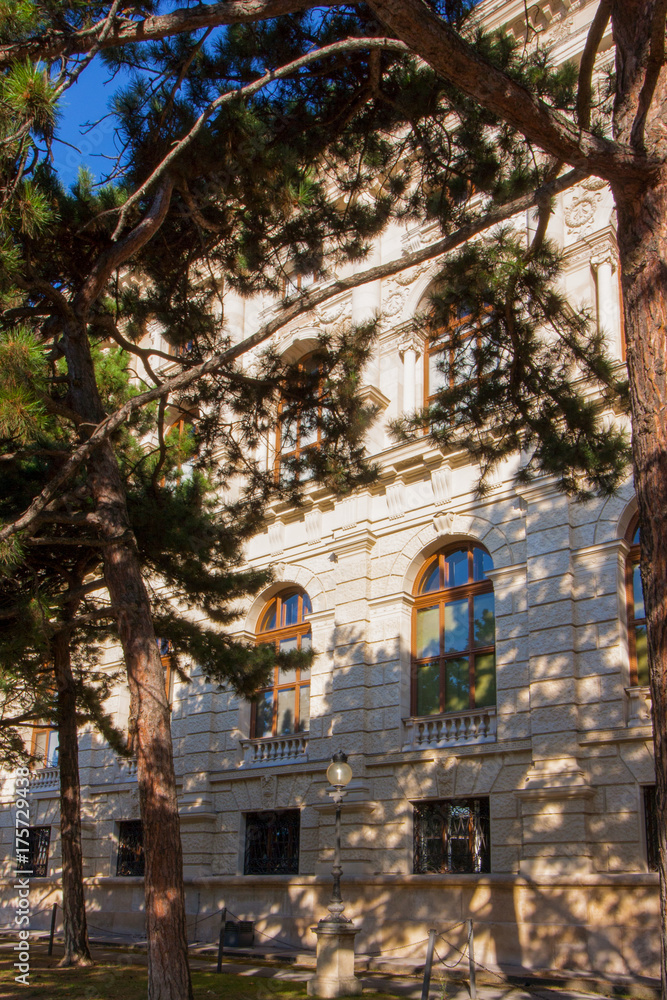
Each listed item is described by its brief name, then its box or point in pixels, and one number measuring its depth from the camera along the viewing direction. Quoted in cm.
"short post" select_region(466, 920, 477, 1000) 1052
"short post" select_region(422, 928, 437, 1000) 959
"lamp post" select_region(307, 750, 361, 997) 1120
